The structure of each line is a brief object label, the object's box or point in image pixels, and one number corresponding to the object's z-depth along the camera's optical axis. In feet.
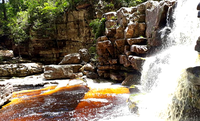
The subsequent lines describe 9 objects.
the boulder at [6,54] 61.59
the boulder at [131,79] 33.61
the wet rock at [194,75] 12.03
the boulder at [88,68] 45.51
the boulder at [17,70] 53.11
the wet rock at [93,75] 42.54
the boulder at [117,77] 37.19
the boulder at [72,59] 49.83
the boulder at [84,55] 54.56
